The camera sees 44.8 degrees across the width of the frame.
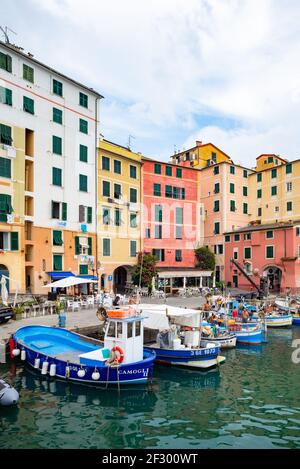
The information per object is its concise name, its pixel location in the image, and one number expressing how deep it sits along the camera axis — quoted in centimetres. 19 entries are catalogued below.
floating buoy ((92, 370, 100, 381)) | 1498
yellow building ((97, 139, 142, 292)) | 3981
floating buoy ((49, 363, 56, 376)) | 1602
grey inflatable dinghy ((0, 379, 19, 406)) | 1245
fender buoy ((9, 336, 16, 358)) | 1807
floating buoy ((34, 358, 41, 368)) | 1678
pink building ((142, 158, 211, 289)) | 4497
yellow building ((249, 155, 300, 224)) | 5038
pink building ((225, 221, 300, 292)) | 4412
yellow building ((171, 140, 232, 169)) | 5684
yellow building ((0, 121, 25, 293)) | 3064
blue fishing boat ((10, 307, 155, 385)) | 1517
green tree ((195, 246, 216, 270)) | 4828
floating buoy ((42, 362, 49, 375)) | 1623
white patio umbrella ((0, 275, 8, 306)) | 2324
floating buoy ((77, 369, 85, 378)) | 1521
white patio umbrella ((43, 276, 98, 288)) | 2758
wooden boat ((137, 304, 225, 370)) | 1845
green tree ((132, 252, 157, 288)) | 4016
